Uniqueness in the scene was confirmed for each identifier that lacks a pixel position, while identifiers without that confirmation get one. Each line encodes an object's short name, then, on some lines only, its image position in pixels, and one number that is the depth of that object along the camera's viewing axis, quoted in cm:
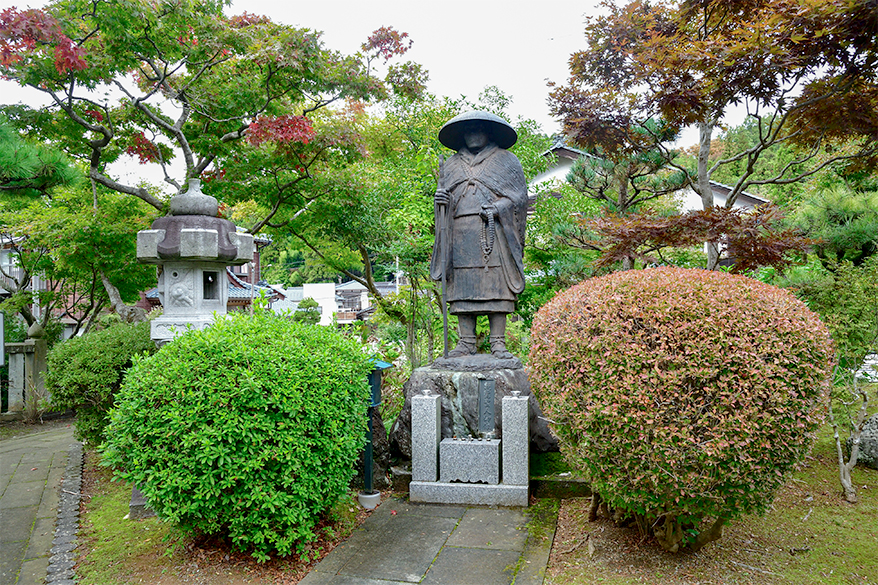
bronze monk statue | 557
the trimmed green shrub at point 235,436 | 330
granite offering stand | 466
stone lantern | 501
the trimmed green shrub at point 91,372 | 568
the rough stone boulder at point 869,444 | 540
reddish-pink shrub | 301
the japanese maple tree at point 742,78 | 436
